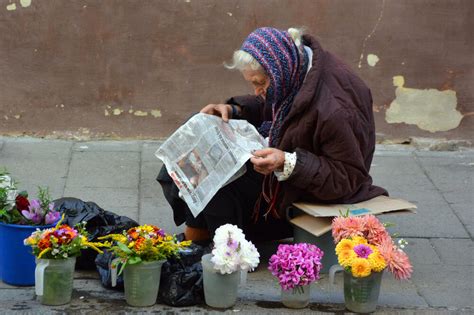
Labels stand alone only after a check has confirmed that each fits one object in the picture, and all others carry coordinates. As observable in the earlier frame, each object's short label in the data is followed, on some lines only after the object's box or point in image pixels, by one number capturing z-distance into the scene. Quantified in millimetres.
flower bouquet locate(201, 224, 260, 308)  7941
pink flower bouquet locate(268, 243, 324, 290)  8031
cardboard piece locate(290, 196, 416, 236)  8734
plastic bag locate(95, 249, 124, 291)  8555
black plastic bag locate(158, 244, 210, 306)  8273
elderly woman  8617
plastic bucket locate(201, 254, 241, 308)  8125
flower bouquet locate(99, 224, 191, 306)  8008
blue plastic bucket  8391
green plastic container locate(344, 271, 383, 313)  8148
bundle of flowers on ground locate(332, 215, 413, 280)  8023
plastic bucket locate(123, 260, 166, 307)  8039
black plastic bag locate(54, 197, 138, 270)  9023
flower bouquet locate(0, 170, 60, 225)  8461
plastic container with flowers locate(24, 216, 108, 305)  7949
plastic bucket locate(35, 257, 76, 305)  7969
